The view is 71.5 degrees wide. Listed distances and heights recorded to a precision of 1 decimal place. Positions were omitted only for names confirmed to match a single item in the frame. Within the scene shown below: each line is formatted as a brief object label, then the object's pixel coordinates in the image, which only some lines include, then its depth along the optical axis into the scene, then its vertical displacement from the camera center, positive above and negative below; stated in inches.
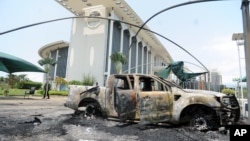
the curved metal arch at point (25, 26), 292.8 +102.7
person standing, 714.0 -7.8
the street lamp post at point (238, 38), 408.0 +129.1
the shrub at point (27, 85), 1298.2 +21.8
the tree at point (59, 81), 1230.6 +51.4
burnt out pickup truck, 205.4 -16.2
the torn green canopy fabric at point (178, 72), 479.5 +54.5
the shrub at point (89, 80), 1232.1 +64.7
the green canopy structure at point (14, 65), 516.7 +76.7
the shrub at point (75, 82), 1198.0 +44.6
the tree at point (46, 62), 1529.0 +228.0
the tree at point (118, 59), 1242.7 +216.6
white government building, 1307.1 +420.2
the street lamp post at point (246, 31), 143.5 +51.7
